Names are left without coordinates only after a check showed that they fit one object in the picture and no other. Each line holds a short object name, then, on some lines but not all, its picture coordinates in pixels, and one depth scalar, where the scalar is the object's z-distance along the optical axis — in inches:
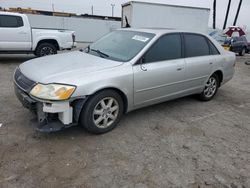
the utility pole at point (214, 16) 1085.5
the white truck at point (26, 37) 338.3
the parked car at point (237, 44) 643.6
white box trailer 498.9
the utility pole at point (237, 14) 1076.8
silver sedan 121.6
